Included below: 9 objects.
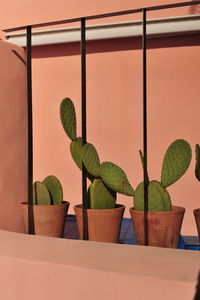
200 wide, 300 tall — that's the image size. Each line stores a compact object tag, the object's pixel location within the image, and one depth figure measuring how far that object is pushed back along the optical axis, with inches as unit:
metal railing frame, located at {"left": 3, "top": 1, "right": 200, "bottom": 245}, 45.9
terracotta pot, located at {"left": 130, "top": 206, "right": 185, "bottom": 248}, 47.0
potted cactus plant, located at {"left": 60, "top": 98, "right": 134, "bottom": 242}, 49.2
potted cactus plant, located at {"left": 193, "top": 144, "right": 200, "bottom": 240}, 49.4
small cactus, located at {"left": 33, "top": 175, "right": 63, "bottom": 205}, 56.0
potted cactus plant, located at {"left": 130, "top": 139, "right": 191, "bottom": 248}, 47.1
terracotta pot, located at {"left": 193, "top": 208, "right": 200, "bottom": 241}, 48.4
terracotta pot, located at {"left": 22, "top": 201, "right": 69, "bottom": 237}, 53.0
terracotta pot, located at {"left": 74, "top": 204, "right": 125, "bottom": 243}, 48.9
